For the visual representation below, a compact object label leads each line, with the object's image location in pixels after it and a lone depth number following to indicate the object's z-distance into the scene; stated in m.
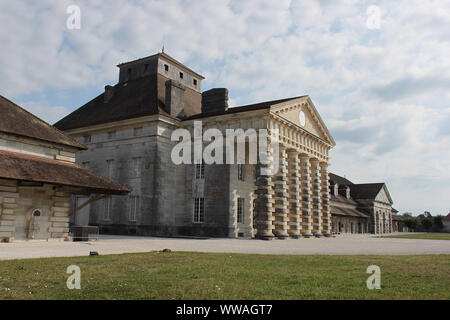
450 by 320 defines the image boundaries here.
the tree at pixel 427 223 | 82.38
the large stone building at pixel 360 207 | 54.12
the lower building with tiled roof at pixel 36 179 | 17.05
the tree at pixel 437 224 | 80.69
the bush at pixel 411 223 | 84.25
